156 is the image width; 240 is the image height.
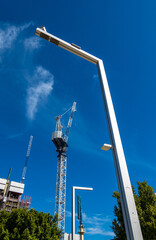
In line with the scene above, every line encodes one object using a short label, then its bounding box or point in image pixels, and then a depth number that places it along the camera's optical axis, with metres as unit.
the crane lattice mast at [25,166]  111.20
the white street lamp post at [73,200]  8.84
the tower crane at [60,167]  59.59
